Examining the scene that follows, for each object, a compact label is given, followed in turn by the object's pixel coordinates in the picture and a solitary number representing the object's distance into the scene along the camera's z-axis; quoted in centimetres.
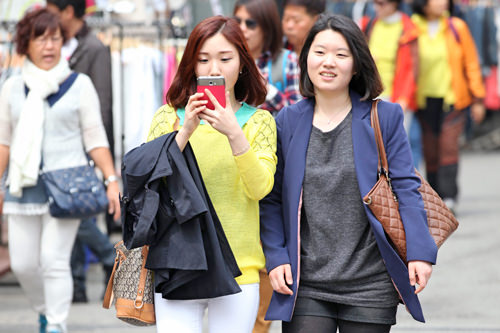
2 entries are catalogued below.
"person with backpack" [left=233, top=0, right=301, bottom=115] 1114
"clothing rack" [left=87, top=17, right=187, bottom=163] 1507
